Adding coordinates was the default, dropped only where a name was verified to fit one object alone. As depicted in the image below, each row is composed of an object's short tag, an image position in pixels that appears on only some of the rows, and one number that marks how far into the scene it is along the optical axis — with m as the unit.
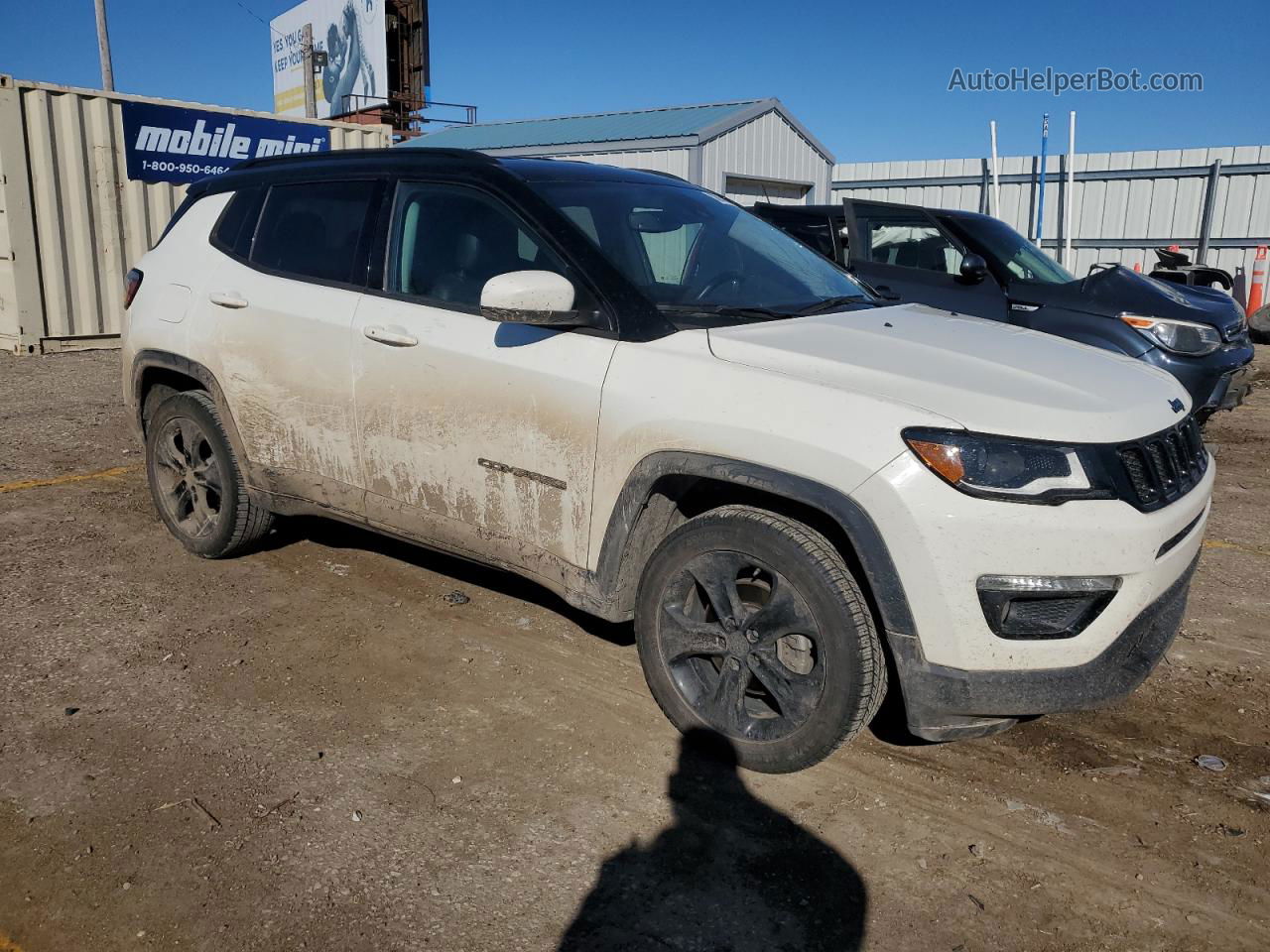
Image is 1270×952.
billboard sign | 32.69
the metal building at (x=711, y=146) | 16.83
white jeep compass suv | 2.61
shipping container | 10.63
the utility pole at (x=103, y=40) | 20.22
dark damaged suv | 7.01
